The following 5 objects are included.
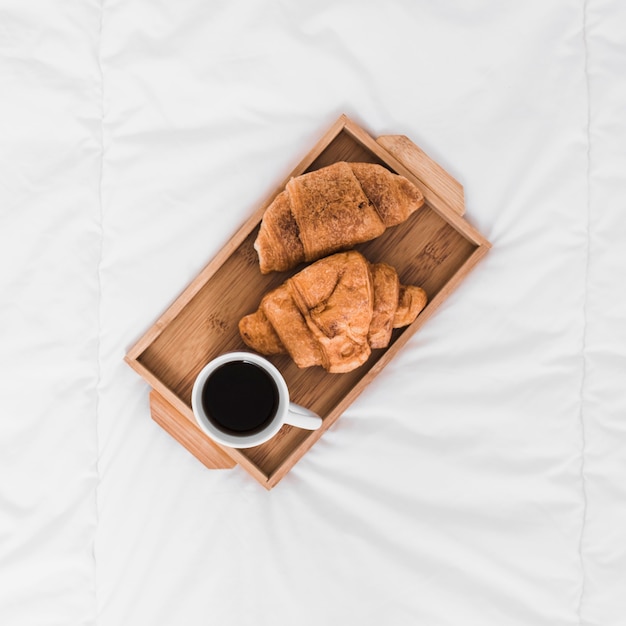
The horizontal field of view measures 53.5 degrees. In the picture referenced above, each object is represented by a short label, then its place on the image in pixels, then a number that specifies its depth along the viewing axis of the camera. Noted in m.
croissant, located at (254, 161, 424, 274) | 0.81
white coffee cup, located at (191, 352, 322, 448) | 0.79
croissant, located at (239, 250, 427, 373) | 0.80
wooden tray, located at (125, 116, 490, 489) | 0.89
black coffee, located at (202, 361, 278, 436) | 0.81
